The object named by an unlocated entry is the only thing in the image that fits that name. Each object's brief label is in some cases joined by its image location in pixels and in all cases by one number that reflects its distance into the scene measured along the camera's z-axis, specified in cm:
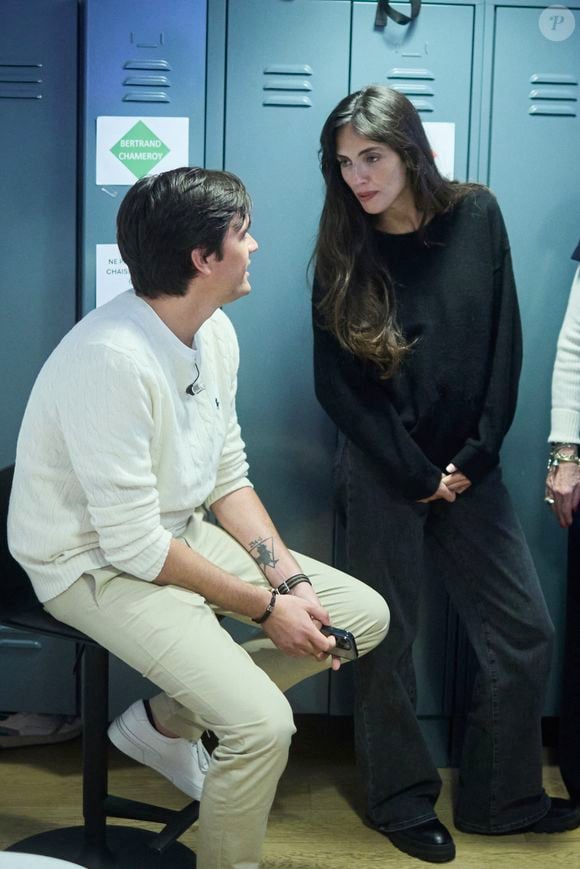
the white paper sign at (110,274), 256
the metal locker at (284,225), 251
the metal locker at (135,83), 250
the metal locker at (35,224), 258
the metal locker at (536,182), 252
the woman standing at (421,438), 226
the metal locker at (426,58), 250
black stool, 201
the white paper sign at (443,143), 254
